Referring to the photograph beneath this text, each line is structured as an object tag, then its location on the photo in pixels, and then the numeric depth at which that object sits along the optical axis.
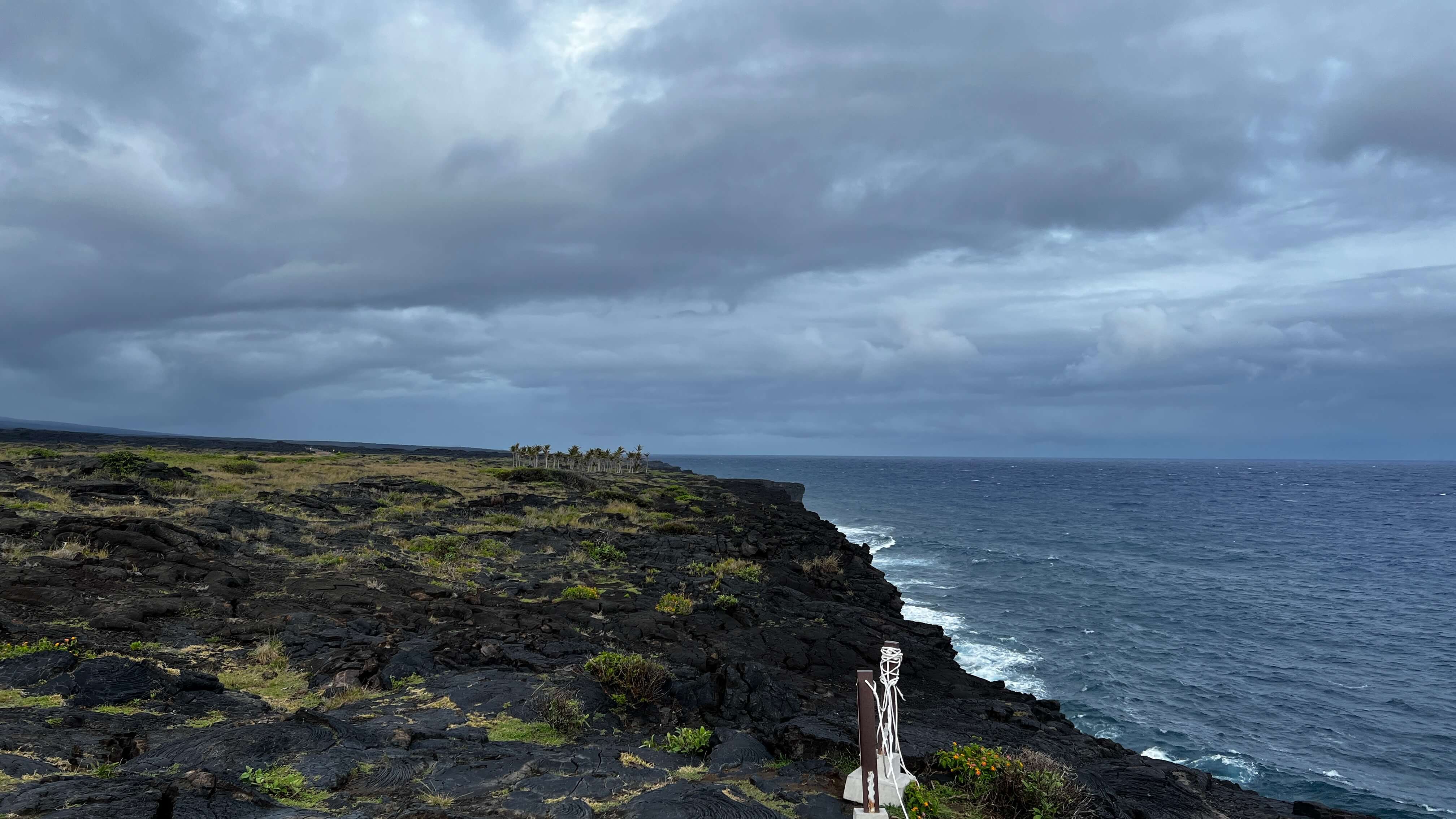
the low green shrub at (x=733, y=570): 28.83
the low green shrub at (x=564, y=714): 11.84
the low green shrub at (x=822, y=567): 36.12
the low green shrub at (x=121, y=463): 35.88
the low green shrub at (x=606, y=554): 29.41
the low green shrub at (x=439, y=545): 26.86
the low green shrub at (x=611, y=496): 55.44
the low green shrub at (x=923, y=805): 9.33
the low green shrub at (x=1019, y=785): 9.61
